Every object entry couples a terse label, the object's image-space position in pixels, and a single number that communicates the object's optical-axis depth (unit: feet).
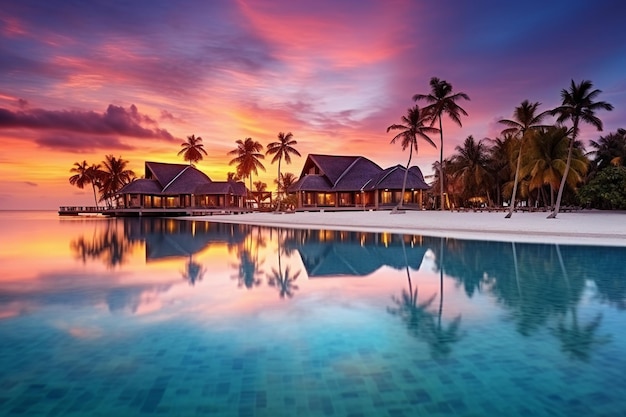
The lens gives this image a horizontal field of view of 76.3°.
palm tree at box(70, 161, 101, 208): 280.92
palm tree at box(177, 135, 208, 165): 249.34
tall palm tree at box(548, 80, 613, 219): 94.84
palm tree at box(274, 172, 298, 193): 263.90
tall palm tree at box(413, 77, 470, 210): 134.62
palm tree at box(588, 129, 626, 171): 152.35
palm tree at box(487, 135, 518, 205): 170.93
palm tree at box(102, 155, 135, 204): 257.75
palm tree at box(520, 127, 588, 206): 134.51
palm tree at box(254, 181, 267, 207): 293.84
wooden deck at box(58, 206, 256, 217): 201.98
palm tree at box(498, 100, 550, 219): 105.81
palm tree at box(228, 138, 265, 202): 220.43
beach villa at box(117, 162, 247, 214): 208.64
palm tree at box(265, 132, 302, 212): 187.42
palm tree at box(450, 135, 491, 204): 172.14
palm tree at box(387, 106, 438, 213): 136.46
